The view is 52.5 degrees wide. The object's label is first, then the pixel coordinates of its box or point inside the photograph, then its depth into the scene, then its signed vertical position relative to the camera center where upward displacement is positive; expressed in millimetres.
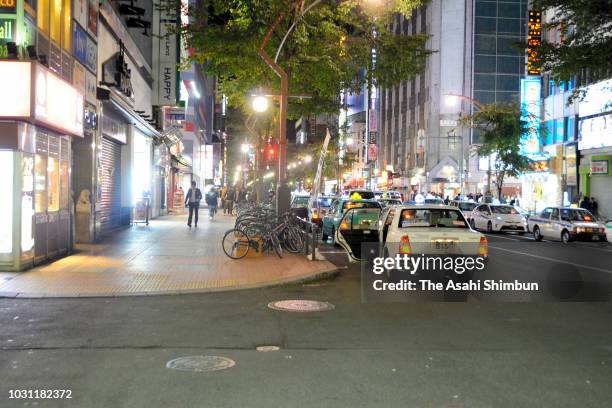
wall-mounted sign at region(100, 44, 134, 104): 19562 +3821
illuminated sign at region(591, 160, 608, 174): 34312 +1603
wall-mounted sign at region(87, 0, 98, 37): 17359 +4898
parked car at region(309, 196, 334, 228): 20997 -754
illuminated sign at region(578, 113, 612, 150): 33531 +3556
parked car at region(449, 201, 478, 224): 33550 -679
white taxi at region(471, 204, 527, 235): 29344 -1192
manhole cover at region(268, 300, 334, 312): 9508 -1801
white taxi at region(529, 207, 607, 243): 24281 -1200
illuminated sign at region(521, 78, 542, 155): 40756 +5945
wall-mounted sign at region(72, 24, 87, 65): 15759 +3814
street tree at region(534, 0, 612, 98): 21438 +5592
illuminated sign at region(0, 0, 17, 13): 11633 +3423
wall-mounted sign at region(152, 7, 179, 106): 28891 +5586
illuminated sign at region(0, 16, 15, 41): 11719 +3024
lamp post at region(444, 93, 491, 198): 45991 +4276
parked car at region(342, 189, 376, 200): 29875 -70
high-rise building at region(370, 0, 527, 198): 67000 +13204
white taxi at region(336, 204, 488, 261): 10961 -717
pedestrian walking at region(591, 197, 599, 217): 33659 -649
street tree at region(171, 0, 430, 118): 21391 +5534
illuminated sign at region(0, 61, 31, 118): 11766 +1895
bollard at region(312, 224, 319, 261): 15219 -1180
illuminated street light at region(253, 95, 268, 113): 19984 +2854
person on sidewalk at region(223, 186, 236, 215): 43397 -716
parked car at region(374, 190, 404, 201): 40888 -91
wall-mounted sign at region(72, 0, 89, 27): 15855 +4696
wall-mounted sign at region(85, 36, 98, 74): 17331 +3812
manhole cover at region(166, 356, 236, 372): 6120 -1755
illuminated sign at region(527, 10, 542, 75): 39103 +10740
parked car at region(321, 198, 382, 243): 20781 -645
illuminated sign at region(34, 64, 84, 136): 12328 +1872
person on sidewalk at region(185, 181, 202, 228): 26781 -449
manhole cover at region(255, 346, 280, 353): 6914 -1768
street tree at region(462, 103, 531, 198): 39500 +3876
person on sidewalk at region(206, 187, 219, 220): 34094 -475
